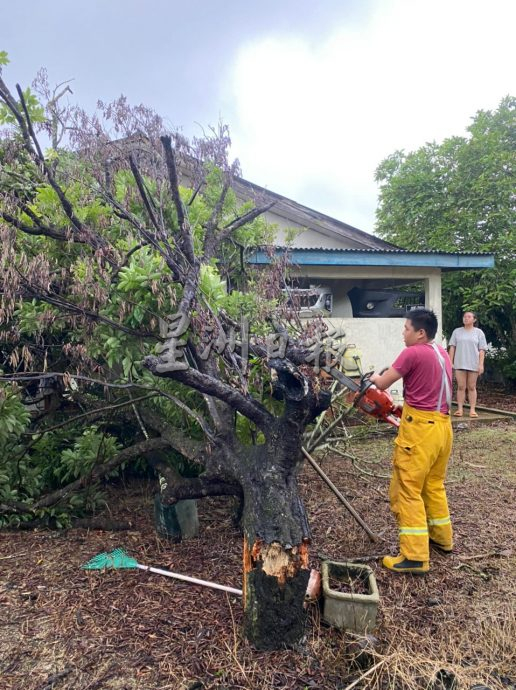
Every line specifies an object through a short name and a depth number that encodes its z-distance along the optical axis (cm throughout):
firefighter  318
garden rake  295
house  823
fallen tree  240
